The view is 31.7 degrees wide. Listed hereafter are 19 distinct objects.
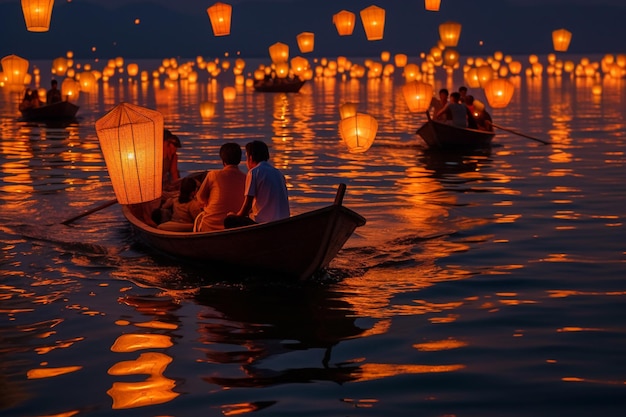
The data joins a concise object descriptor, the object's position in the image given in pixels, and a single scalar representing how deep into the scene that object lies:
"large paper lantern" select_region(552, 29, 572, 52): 49.19
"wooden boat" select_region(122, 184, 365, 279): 10.09
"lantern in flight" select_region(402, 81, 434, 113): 28.83
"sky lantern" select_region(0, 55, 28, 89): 39.66
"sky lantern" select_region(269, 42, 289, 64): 57.03
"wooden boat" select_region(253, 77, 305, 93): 68.56
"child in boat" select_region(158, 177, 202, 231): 12.56
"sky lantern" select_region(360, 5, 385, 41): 31.22
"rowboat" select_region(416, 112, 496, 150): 24.80
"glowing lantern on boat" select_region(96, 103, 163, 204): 11.30
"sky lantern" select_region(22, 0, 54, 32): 20.80
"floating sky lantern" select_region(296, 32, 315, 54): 50.59
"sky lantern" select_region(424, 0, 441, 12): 28.36
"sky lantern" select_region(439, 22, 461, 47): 41.53
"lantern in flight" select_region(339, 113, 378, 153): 22.30
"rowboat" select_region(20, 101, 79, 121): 38.41
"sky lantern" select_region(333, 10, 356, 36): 35.03
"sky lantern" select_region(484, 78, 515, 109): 29.91
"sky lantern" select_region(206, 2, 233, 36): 29.09
